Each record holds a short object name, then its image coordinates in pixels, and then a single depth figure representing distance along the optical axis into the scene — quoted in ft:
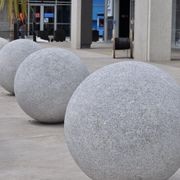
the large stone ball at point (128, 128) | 19.45
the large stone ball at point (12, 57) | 47.16
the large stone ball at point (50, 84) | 35.04
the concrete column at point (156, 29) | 87.35
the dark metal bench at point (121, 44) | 94.89
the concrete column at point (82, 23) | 127.24
